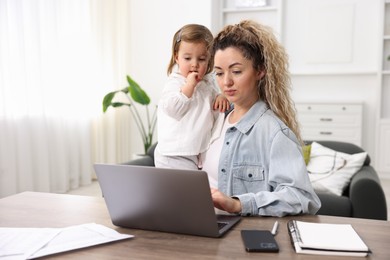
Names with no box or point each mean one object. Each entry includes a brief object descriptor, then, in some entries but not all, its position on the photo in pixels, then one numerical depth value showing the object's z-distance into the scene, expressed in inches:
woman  50.8
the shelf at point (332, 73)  214.8
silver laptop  39.0
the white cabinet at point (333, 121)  209.5
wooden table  37.7
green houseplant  176.3
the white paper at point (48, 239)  38.2
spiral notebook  37.7
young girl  63.0
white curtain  146.3
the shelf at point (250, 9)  228.0
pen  42.6
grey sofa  100.0
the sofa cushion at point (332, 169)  114.2
